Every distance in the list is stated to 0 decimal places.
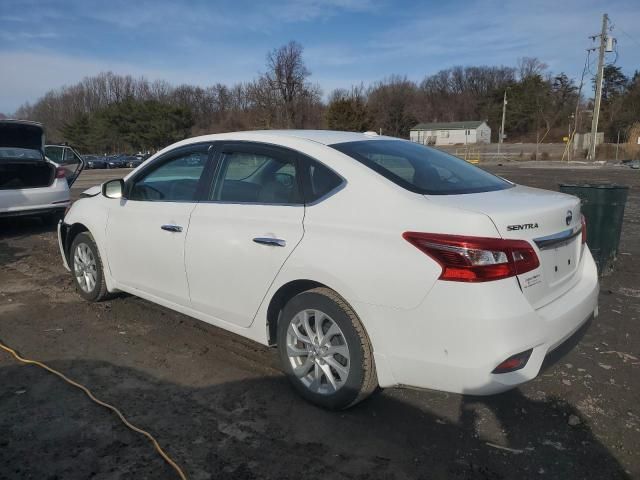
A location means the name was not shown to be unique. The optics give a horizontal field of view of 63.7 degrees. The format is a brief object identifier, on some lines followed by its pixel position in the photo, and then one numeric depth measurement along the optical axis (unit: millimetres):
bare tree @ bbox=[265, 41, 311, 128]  52312
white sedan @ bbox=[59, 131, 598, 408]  2512
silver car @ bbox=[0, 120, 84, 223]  8758
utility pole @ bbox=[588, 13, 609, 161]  39156
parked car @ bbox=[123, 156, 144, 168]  55375
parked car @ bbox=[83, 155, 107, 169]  52531
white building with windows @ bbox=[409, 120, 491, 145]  94625
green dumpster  5609
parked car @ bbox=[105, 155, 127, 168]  53644
